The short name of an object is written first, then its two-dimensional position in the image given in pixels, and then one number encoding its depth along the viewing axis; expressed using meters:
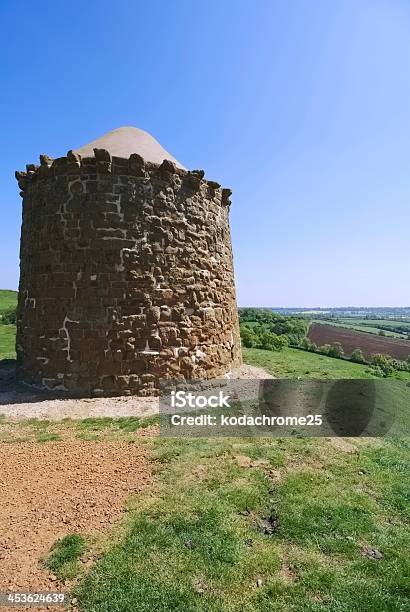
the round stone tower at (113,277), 10.07
